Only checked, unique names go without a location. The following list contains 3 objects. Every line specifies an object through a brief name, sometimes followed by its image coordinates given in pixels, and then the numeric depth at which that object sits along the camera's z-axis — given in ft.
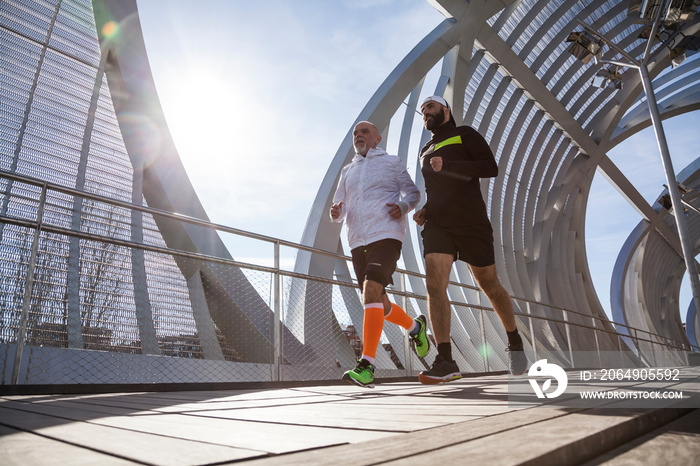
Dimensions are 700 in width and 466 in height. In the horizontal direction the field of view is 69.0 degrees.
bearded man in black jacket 11.27
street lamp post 27.27
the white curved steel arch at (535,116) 33.99
